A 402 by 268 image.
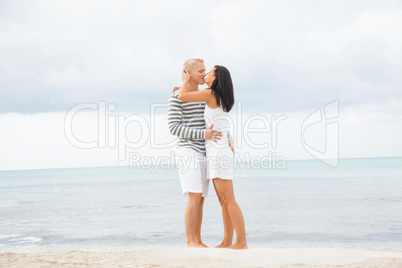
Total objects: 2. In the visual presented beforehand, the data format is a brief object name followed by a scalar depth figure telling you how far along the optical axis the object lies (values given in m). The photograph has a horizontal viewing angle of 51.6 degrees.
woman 4.55
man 4.64
